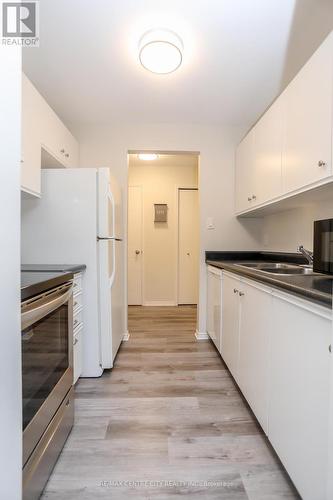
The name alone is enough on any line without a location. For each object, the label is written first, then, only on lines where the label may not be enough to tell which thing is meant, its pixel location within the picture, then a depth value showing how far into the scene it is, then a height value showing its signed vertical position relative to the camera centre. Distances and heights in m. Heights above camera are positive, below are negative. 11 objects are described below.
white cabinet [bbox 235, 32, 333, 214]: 1.24 +0.68
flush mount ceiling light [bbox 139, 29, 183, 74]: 1.57 +1.28
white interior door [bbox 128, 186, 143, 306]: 4.26 +0.00
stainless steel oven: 0.93 -0.61
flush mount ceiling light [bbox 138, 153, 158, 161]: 3.69 +1.34
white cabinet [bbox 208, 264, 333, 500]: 0.82 -0.55
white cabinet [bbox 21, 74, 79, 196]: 1.57 +0.79
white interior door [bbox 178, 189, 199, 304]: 4.32 +0.08
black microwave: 1.18 +0.00
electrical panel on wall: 4.25 +0.59
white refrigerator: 1.90 +0.09
